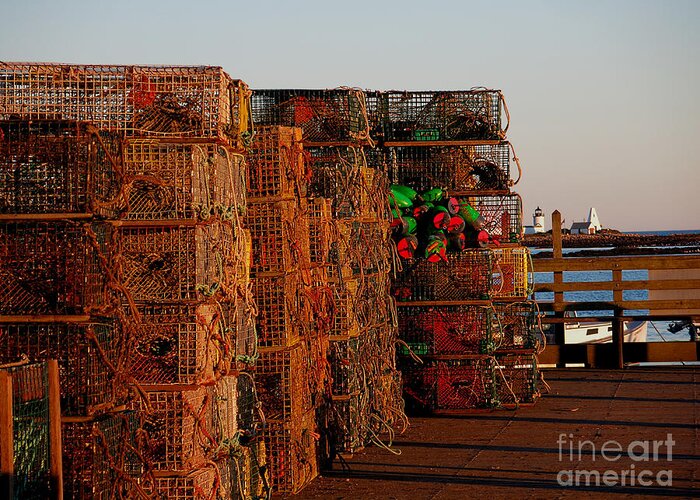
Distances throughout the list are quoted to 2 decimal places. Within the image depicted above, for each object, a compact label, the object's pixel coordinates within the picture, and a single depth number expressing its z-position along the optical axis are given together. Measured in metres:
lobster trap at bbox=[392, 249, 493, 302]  24.17
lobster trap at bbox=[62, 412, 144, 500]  12.23
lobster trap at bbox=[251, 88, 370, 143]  22.08
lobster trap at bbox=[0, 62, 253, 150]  14.13
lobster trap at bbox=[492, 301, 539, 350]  25.64
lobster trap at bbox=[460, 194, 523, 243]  25.87
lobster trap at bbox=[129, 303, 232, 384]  13.63
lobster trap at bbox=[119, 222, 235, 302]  13.67
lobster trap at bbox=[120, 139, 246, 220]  13.69
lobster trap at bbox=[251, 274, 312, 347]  16.83
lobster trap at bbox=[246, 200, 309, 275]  16.78
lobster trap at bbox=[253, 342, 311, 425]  16.87
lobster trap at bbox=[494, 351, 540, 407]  25.14
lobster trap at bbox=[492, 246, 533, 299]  26.02
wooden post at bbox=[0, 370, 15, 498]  9.99
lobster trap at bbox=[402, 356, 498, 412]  24.42
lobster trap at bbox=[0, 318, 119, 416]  12.25
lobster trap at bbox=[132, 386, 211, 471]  13.47
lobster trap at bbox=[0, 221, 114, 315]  12.33
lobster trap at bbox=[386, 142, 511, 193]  25.73
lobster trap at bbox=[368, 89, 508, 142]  25.11
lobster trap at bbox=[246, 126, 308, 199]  16.86
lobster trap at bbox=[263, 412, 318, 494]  16.77
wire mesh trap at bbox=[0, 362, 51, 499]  10.75
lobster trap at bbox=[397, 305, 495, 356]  24.19
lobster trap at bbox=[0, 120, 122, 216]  12.46
